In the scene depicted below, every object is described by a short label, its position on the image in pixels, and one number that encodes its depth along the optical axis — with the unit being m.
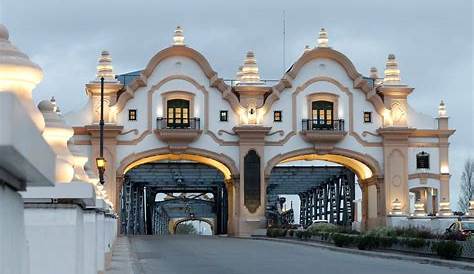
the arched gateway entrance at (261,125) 57.22
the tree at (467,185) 102.00
